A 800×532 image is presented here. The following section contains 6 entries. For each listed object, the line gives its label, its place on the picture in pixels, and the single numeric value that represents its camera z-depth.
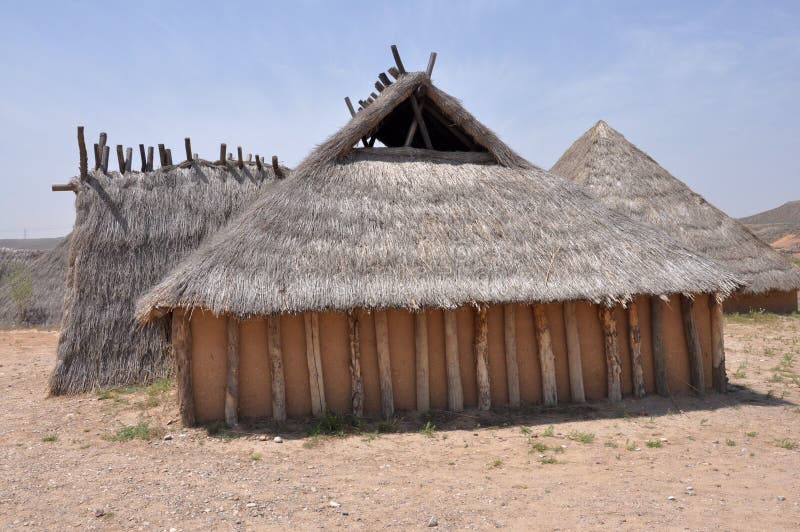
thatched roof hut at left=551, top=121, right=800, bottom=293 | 15.12
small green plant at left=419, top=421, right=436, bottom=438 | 6.78
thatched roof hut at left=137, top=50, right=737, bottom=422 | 6.96
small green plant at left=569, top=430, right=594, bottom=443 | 6.45
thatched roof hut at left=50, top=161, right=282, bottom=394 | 9.49
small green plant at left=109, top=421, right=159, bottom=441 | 6.81
